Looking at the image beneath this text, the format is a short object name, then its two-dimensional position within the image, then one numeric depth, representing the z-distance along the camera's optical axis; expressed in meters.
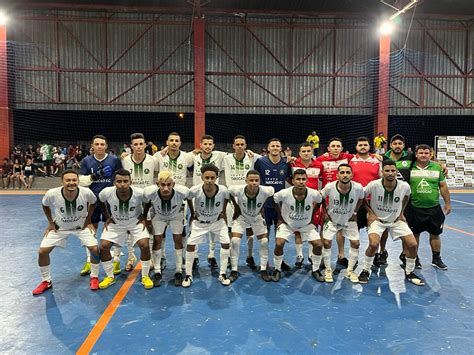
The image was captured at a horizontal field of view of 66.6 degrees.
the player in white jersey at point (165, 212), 5.00
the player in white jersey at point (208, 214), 5.08
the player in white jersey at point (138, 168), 5.63
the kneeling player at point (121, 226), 4.95
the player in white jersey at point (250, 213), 5.24
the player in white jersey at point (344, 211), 5.16
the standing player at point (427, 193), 5.67
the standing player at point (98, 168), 5.51
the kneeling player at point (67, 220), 4.80
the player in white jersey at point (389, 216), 5.11
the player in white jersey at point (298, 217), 5.21
